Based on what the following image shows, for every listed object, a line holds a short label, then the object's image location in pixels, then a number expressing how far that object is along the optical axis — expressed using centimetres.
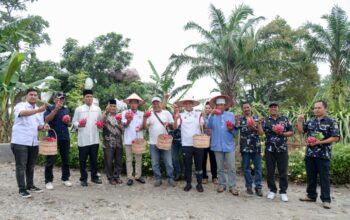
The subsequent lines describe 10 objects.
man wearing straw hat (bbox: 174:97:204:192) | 649
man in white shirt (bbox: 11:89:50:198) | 573
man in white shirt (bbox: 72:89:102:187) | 666
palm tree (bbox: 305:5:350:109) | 1747
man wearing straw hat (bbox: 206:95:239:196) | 631
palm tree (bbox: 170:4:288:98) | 1634
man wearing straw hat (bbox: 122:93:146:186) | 690
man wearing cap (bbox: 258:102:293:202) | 595
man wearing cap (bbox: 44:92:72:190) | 644
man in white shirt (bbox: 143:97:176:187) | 688
